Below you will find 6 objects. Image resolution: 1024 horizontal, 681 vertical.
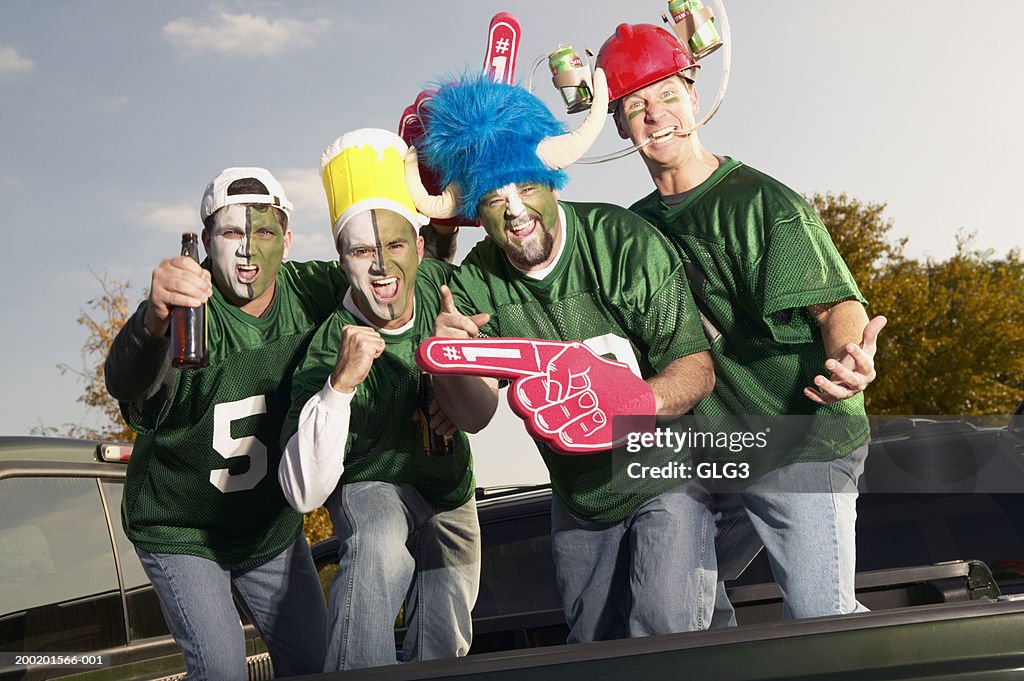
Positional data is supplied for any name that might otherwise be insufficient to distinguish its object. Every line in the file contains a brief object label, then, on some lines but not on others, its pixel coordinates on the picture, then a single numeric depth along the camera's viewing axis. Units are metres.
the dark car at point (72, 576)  2.85
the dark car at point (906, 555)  2.46
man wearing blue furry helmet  2.29
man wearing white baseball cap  2.39
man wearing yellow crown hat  2.19
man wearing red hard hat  2.20
